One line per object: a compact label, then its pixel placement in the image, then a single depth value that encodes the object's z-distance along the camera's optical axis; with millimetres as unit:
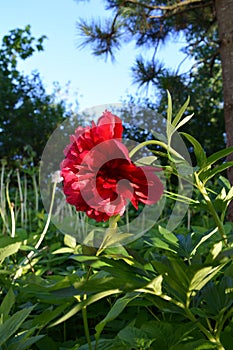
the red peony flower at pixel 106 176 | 590
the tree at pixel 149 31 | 3824
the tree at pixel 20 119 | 8172
